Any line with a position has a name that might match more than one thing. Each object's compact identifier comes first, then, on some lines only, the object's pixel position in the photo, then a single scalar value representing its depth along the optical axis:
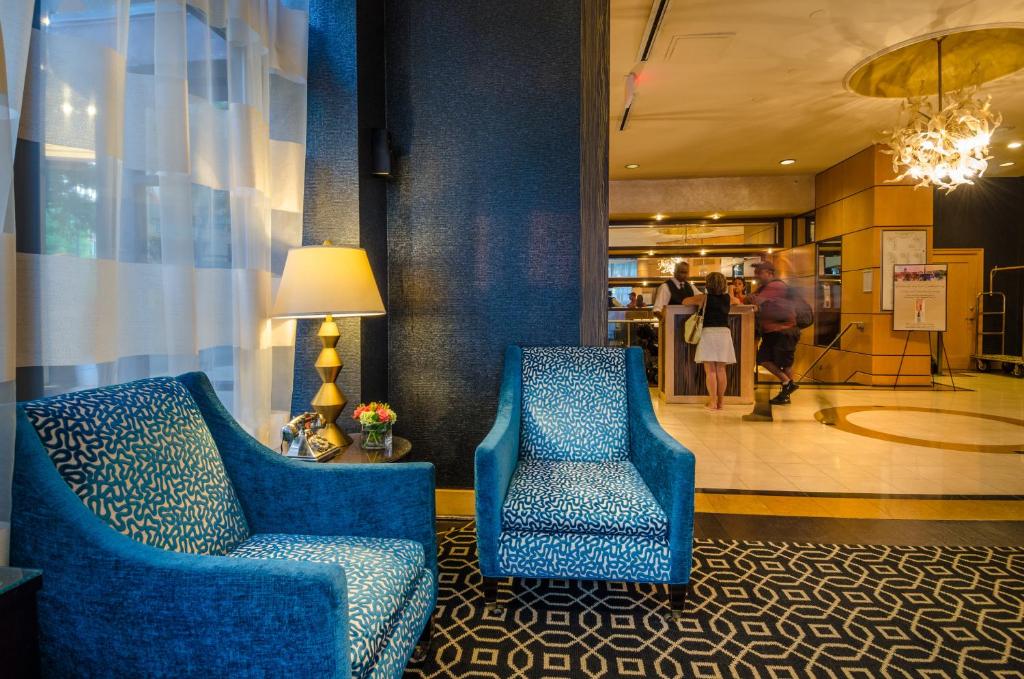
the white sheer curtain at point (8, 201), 1.07
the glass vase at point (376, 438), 2.11
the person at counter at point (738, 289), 7.04
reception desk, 6.50
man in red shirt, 5.80
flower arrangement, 2.11
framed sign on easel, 6.91
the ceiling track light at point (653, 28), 3.38
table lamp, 1.96
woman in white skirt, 5.85
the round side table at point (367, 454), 1.99
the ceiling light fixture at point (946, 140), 4.57
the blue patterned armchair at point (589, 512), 1.90
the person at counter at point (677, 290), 6.44
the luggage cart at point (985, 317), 8.46
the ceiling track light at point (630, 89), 4.46
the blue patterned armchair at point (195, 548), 1.00
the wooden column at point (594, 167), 2.88
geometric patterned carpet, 1.69
